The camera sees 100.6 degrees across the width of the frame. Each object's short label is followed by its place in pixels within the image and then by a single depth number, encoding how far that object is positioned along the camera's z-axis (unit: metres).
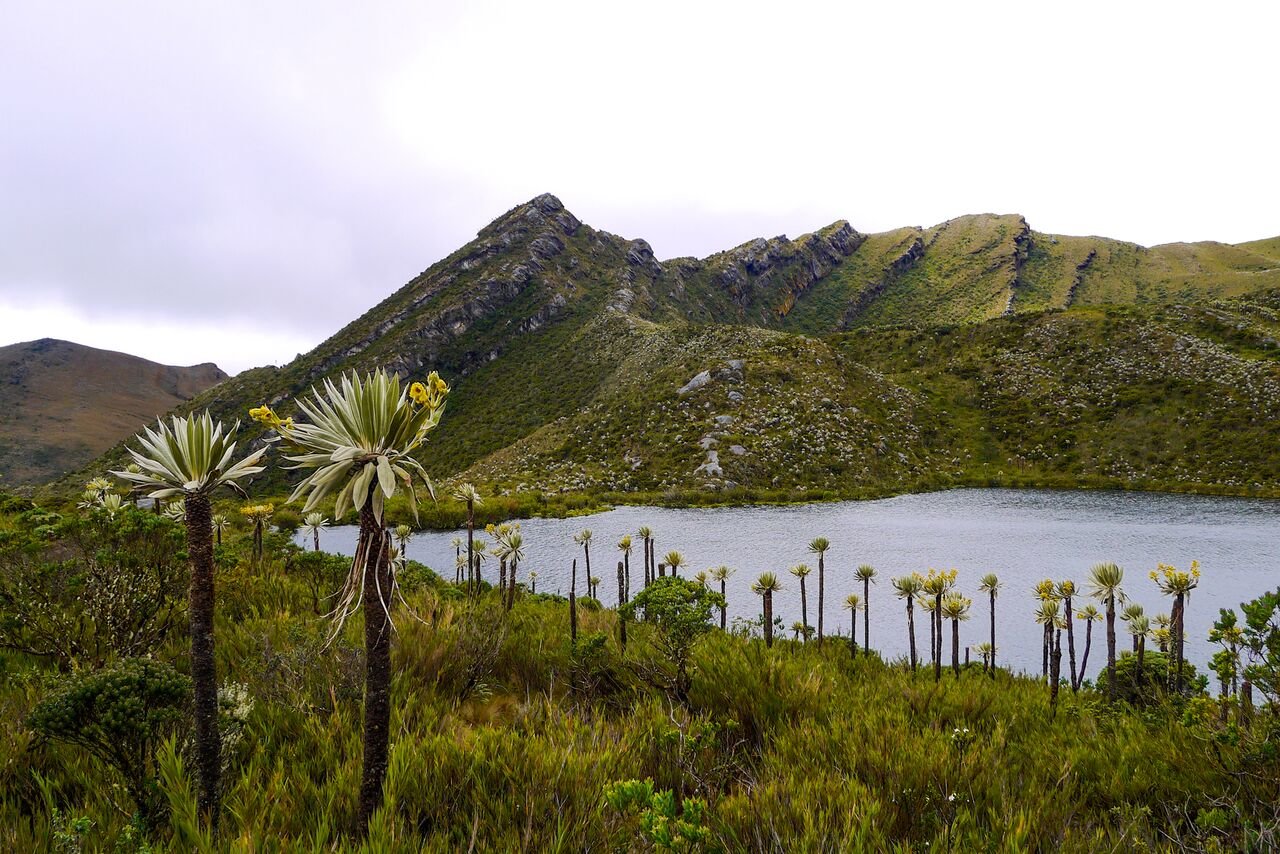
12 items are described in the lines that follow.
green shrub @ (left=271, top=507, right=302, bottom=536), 45.24
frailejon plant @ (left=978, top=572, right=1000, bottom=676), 17.73
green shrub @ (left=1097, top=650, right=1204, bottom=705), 14.56
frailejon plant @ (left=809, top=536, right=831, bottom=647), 20.63
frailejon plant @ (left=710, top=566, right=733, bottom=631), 20.67
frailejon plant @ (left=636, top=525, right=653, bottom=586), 24.24
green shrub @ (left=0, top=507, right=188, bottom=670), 8.24
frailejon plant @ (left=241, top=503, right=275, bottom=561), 18.24
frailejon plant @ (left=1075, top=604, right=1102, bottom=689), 16.87
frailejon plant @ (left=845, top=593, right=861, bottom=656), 19.67
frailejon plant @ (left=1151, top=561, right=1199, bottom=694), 12.18
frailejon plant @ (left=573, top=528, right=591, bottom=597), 26.57
